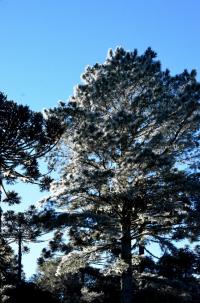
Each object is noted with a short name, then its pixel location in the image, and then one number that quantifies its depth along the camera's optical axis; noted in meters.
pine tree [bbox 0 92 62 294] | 14.73
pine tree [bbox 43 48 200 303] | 19.77
